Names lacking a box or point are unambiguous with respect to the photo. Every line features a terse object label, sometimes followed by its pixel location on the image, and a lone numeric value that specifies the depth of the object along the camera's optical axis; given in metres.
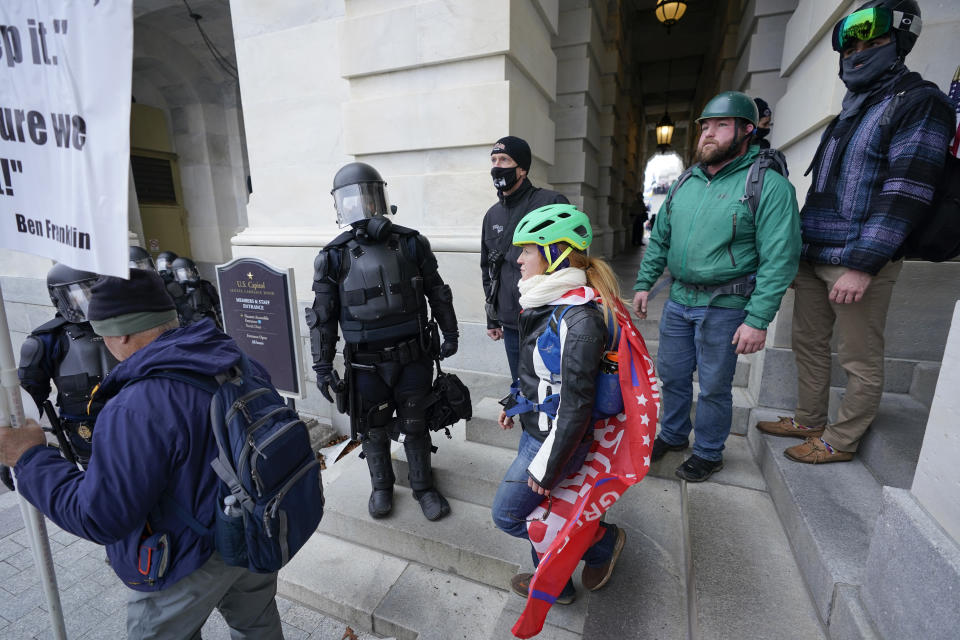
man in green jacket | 2.35
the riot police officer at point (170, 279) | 5.82
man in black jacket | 3.09
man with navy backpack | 1.33
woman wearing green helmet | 1.74
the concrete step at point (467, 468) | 3.13
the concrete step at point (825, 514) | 1.83
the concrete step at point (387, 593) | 2.51
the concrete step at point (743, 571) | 1.84
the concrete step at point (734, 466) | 2.77
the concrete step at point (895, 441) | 2.22
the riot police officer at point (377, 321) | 2.75
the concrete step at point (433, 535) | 2.69
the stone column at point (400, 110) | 4.18
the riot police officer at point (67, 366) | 2.67
